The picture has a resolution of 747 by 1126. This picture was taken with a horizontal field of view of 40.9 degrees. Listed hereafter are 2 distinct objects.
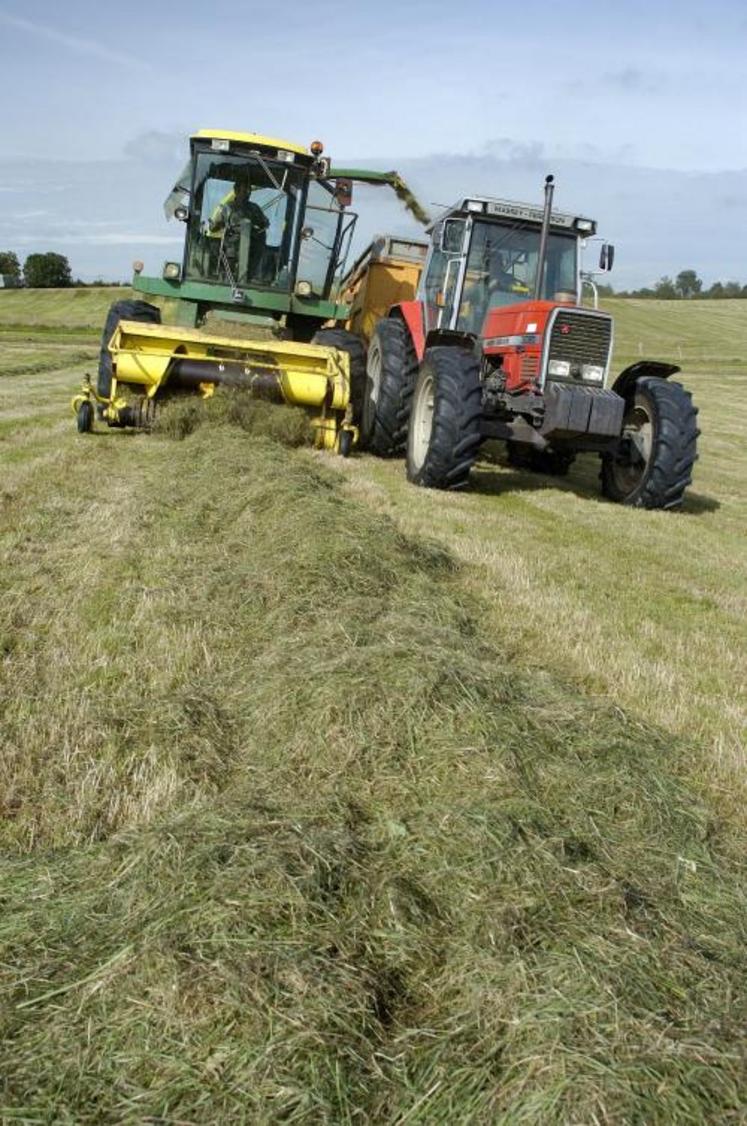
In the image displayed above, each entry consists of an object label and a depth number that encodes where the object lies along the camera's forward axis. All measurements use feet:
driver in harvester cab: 36.09
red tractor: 26.96
